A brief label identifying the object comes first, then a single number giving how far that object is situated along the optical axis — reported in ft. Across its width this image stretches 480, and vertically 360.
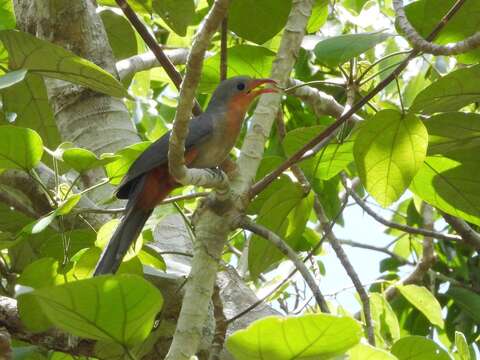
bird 19.72
